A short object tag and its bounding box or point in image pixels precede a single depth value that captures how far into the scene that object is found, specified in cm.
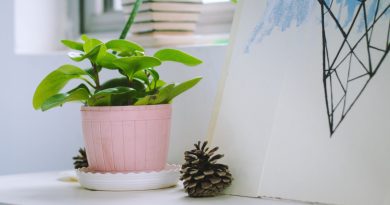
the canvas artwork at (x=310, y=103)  98
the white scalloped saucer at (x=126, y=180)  114
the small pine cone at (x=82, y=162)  128
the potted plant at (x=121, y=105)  114
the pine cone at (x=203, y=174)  106
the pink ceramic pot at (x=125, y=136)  114
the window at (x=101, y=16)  173
